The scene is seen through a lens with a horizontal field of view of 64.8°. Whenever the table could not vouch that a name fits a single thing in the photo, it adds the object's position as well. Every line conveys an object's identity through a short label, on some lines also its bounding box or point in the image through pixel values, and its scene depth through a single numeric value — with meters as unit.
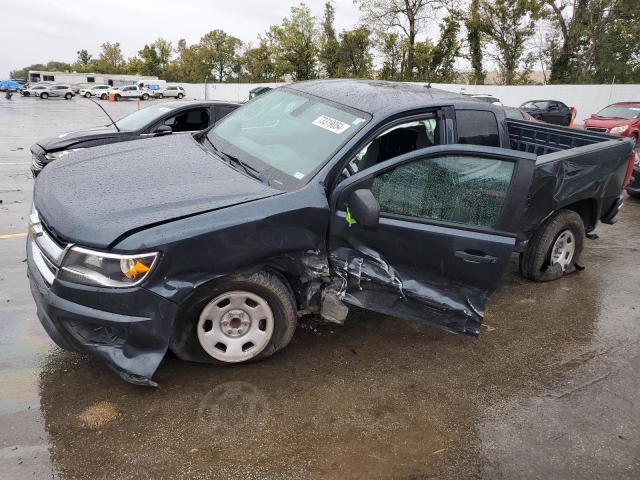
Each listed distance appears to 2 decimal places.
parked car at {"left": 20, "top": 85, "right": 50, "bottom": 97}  44.50
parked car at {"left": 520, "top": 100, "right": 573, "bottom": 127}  20.75
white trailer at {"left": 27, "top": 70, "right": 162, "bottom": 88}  77.19
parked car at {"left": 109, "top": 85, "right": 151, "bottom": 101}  50.22
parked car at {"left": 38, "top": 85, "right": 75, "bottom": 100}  44.54
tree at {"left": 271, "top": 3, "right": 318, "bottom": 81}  57.66
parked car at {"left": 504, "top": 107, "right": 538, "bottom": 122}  12.21
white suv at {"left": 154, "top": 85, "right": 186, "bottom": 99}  55.88
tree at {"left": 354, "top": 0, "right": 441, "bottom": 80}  48.72
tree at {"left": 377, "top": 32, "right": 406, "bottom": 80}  50.28
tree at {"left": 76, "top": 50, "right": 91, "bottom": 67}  129.00
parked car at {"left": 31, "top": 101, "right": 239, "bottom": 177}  6.99
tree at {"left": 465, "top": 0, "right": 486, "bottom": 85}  46.09
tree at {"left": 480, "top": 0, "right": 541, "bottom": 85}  43.31
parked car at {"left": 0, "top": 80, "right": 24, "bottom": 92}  52.56
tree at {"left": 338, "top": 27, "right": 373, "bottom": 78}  51.06
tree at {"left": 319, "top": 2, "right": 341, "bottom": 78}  52.78
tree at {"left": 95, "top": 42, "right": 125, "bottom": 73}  101.80
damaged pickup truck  2.81
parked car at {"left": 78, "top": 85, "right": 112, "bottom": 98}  51.34
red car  16.41
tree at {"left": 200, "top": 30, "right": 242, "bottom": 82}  77.62
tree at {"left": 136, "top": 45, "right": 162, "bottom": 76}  86.94
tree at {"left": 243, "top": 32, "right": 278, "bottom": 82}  64.94
